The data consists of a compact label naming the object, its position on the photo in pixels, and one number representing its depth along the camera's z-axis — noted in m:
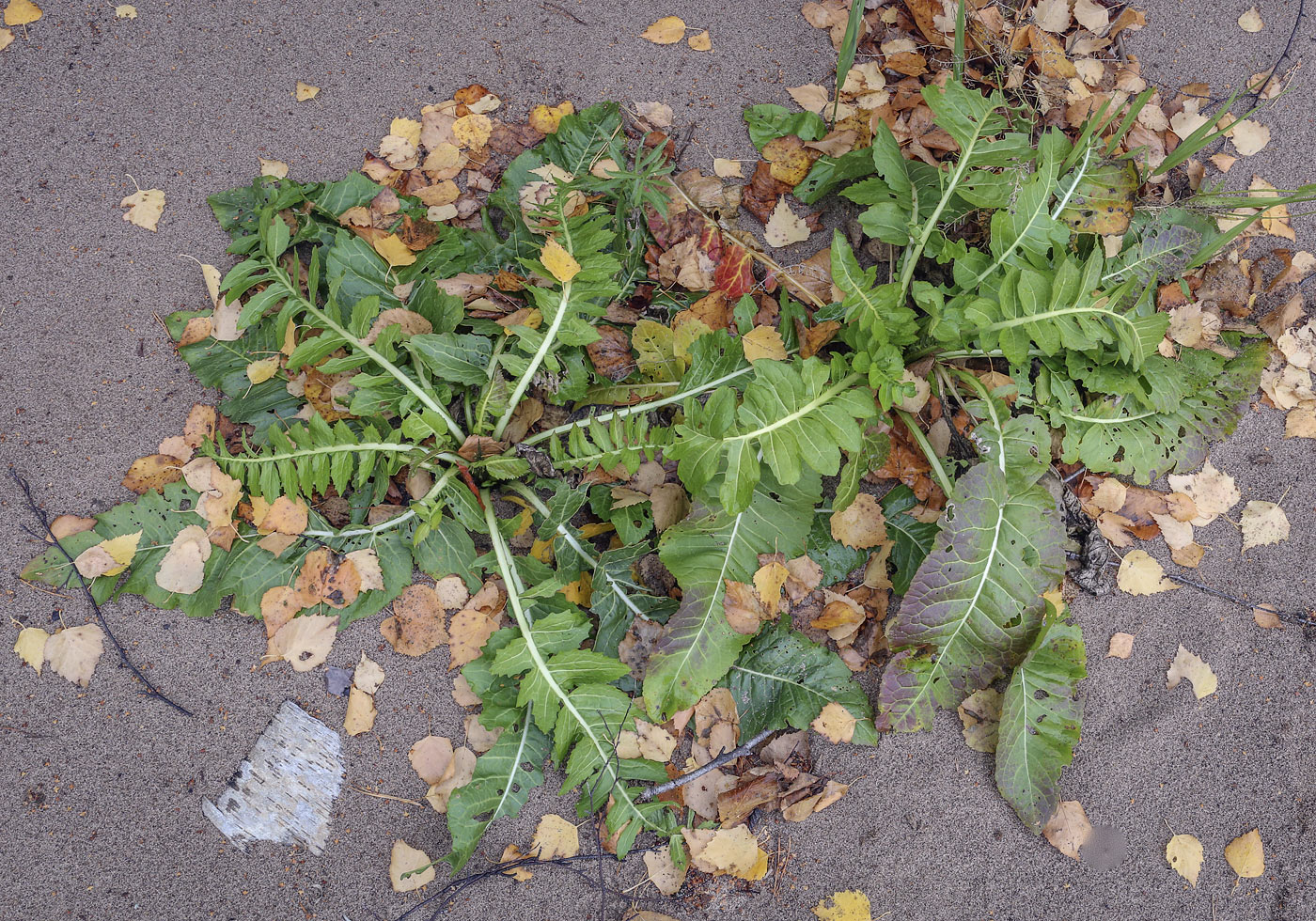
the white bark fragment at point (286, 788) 2.04
